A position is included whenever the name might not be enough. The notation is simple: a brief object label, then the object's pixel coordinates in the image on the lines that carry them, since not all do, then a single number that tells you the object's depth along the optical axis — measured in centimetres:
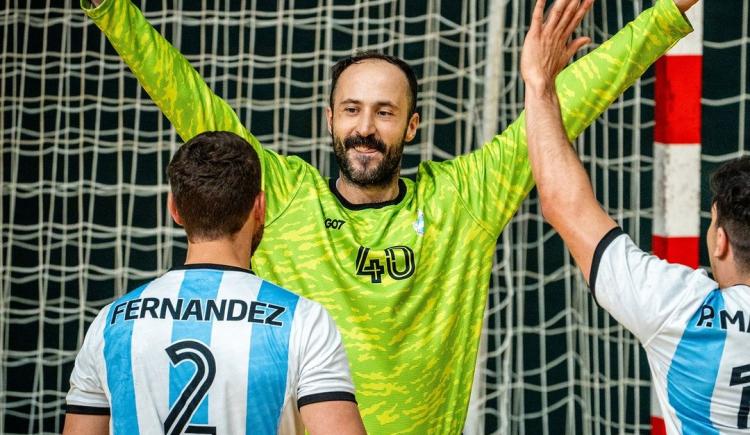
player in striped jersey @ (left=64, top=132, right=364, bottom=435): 981
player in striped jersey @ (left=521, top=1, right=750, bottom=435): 986
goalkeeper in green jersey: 1030
